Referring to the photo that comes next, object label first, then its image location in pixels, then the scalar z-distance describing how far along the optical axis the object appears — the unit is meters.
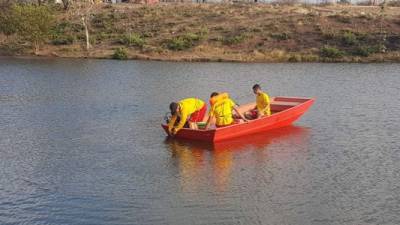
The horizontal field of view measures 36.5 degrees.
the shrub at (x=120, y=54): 49.09
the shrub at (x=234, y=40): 52.78
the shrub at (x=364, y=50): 49.00
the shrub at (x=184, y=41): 51.88
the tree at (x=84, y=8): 53.15
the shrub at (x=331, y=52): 48.62
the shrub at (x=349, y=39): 51.69
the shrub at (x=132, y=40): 53.31
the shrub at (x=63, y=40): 55.47
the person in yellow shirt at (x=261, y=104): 20.19
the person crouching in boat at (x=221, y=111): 18.55
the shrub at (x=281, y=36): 53.44
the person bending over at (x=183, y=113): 18.16
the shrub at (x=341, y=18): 58.48
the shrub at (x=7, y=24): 54.42
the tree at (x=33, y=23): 52.69
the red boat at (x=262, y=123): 18.19
